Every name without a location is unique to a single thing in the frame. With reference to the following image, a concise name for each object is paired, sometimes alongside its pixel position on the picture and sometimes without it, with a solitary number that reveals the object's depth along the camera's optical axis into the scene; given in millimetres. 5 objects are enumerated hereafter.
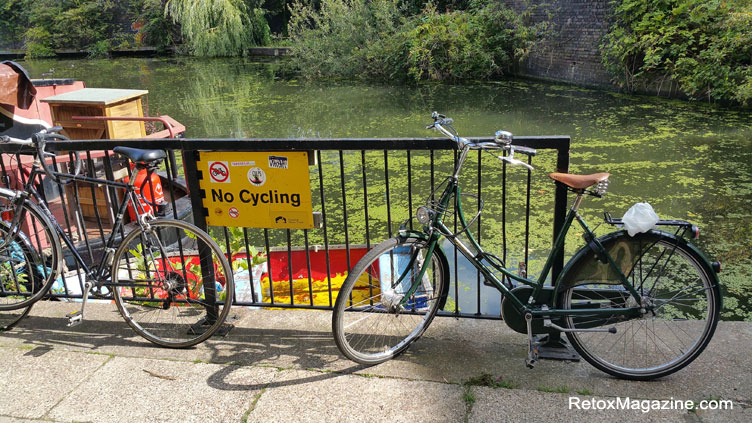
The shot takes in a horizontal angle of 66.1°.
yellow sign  2834
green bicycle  2426
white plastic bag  2320
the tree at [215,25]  21188
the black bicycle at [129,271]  2822
